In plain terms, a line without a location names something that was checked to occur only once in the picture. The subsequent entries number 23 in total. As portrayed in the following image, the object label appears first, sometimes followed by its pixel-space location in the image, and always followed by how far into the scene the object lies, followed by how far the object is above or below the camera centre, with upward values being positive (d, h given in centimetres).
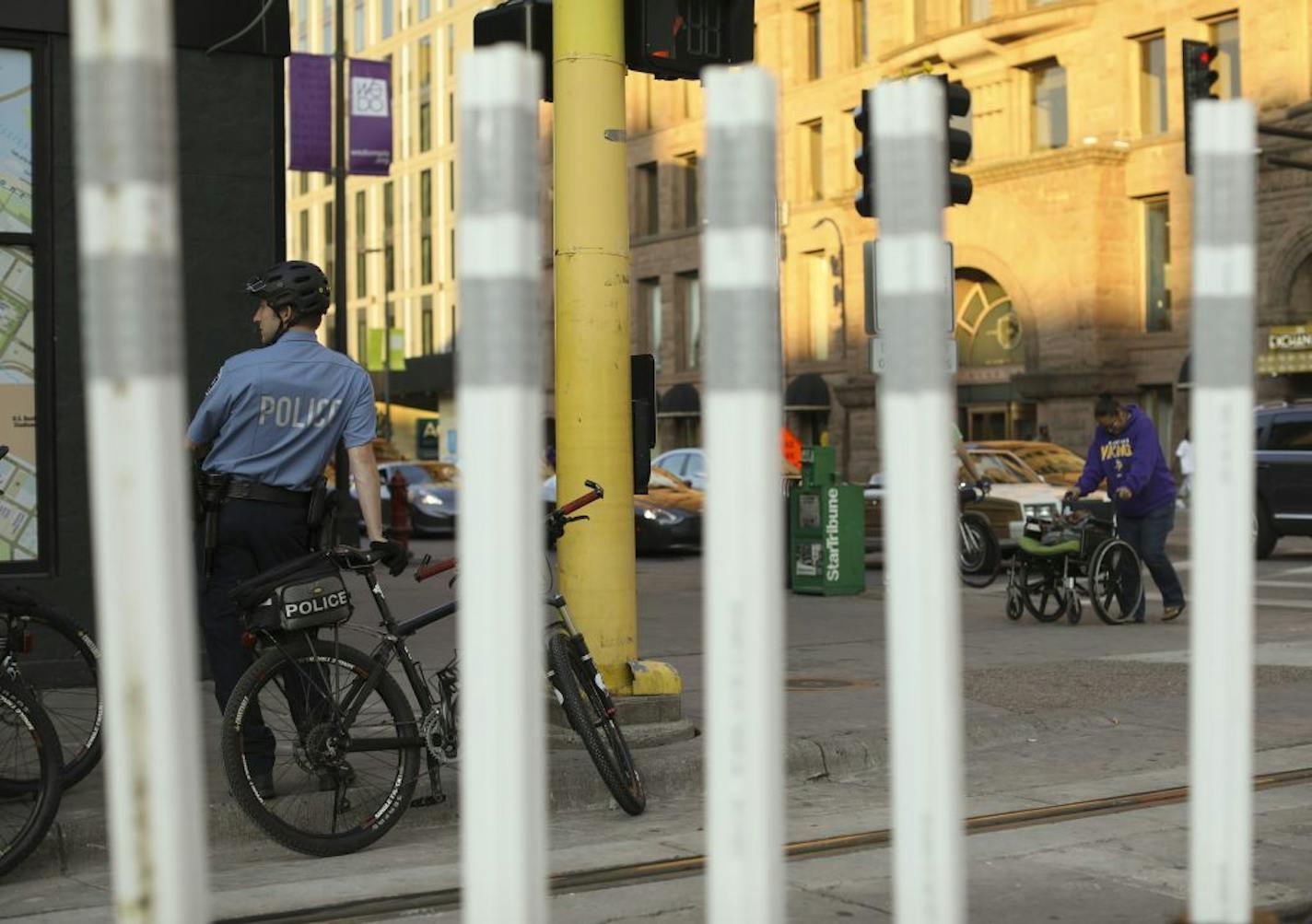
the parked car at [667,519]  2467 -142
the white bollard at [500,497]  228 -10
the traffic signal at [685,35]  738 +149
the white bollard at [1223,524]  251 -17
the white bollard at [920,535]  234 -16
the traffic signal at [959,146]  881 +124
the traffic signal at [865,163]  837 +111
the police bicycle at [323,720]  582 -96
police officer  621 -8
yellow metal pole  724 +53
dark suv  2155 -85
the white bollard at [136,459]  210 -5
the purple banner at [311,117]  2117 +346
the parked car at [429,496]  3150 -138
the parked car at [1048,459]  2414 -73
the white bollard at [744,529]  233 -15
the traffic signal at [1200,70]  1855 +327
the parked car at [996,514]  2053 -120
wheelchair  1412 -126
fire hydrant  2769 -136
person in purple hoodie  1400 -59
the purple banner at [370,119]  2411 +383
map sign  925 +44
